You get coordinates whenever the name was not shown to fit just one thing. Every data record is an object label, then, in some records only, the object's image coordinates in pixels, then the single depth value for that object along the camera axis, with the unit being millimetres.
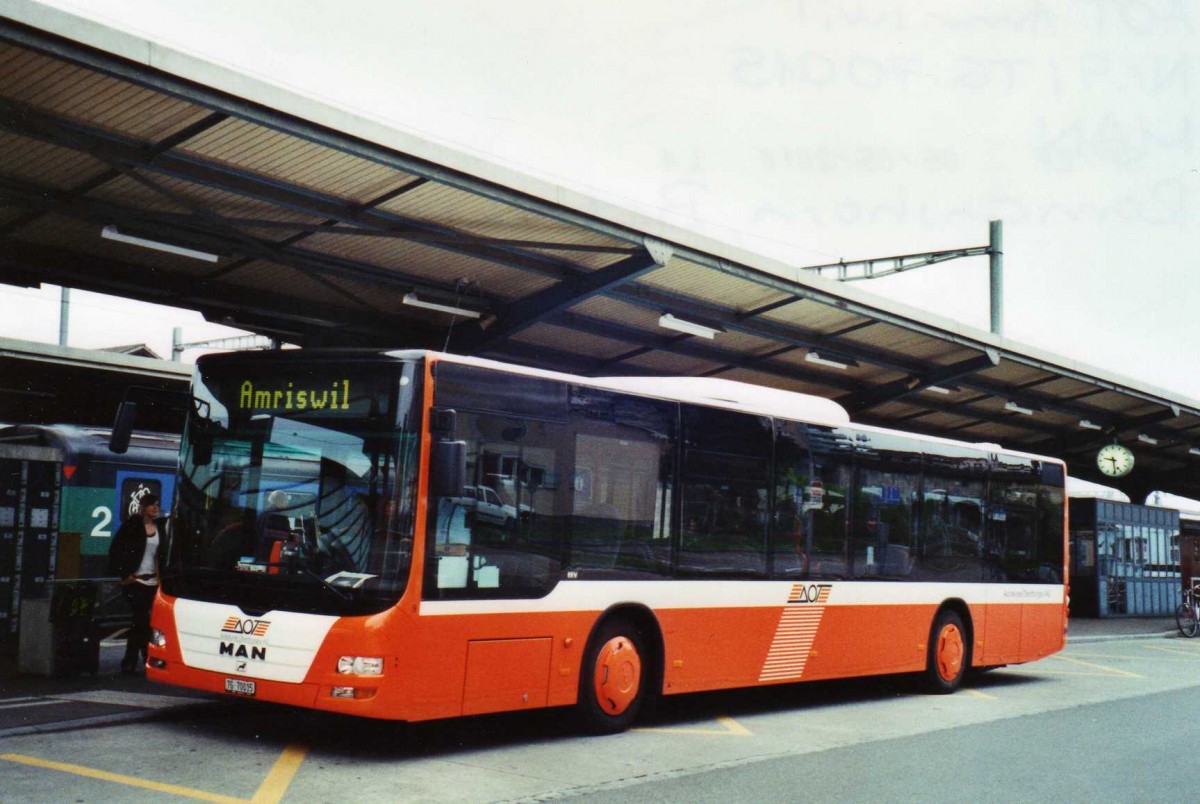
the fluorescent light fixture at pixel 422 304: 14250
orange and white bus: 7762
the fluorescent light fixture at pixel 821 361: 18203
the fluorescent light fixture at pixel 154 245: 11500
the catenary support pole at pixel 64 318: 37438
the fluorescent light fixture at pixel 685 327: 15422
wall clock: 26188
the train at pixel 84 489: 12758
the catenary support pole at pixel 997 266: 23328
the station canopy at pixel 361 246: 9383
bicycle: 24828
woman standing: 11062
